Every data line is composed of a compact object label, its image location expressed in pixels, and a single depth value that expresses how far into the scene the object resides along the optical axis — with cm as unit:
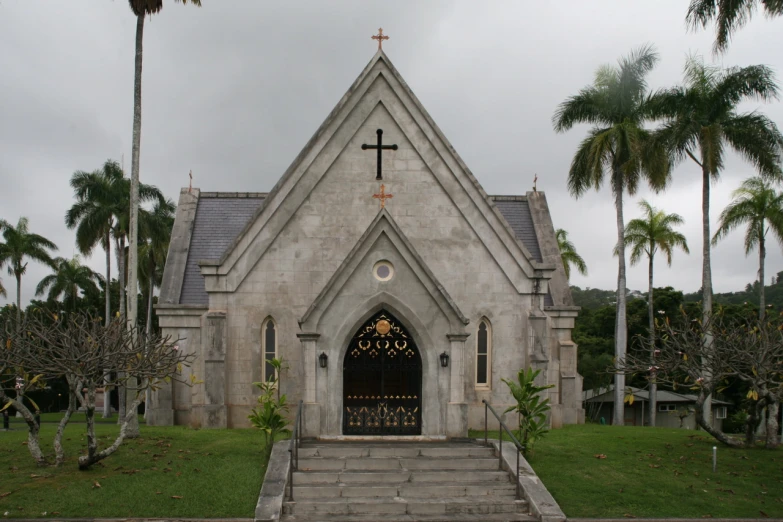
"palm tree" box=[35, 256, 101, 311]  6600
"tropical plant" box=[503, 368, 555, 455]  1678
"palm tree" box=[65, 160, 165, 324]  4441
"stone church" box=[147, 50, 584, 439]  2075
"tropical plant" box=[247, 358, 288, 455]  1655
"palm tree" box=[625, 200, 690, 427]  4128
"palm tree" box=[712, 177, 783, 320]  3500
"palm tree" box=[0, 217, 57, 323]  5866
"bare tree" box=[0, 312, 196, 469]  1486
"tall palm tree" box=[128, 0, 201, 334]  2048
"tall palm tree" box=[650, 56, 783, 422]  2831
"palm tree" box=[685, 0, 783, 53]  2192
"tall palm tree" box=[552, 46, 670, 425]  3161
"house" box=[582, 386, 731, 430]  4392
